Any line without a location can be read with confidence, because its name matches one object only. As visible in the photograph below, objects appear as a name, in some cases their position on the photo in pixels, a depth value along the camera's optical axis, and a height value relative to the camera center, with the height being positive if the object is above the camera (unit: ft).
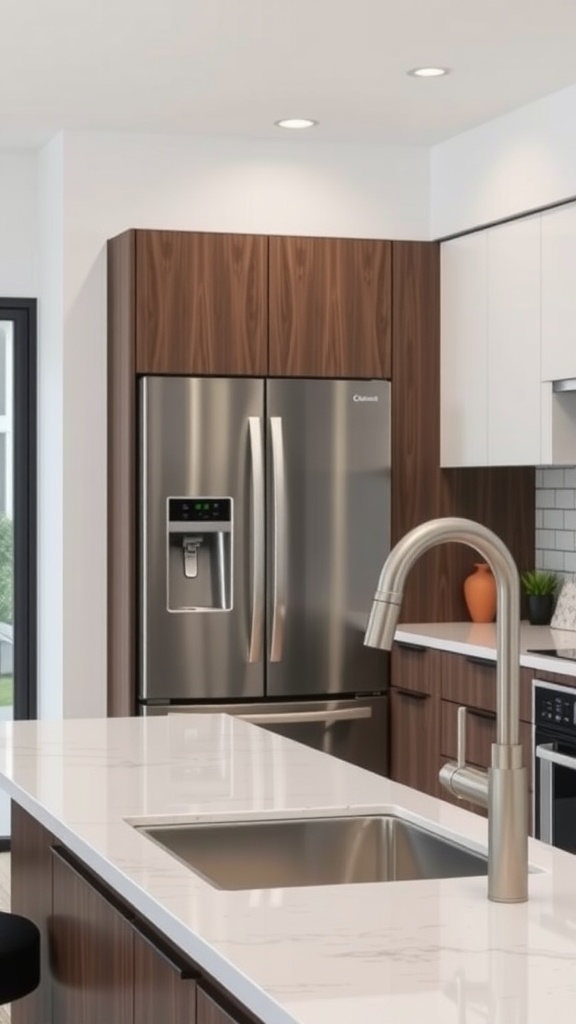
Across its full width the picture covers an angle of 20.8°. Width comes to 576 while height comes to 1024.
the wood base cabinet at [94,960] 6.37 -2.32
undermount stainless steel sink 7.99 -1.90
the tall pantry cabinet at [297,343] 17.53 +1.59
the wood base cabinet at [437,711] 15.88 -2.46
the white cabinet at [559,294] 16.16 +1.96
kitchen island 5.10 -1.69
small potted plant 18.29 -1.35
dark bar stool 8.61 -2.64
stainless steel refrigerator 17.44 -0.79
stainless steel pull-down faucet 6.23 -1.05
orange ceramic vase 18.53 -1.36
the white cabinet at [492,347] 17.01 +1.52
